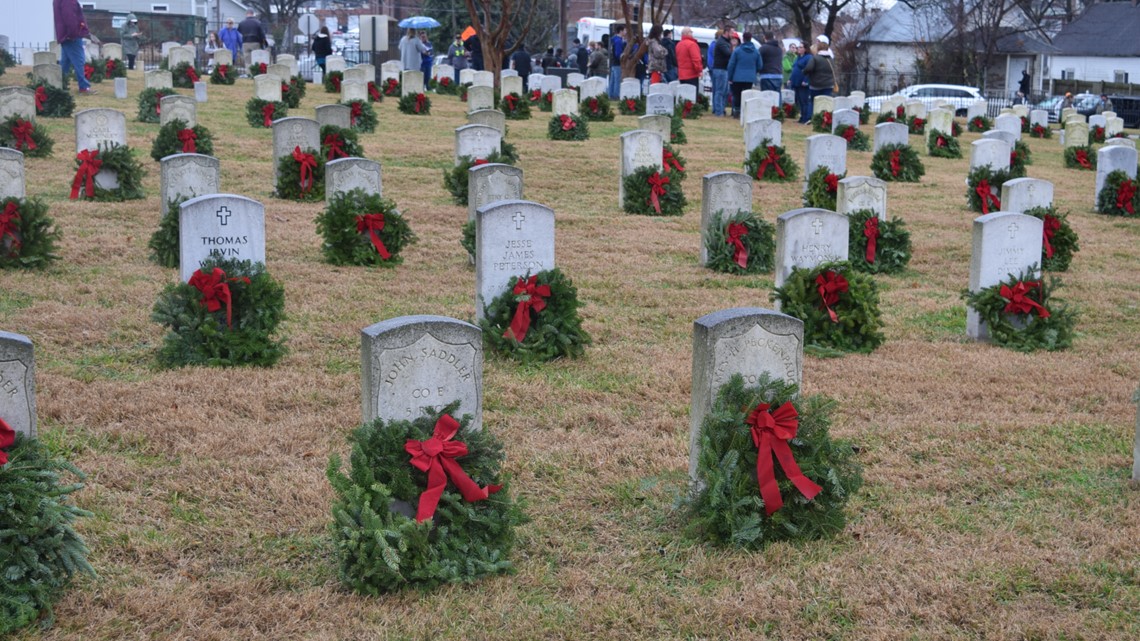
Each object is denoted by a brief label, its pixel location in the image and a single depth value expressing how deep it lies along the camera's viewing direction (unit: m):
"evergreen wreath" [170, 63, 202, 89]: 28.59
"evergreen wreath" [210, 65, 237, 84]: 31.00
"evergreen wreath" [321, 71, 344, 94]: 29.03
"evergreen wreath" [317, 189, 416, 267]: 11.73
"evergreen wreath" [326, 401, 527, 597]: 4.98
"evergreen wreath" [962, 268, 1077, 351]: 9.48
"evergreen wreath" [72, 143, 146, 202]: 14.48
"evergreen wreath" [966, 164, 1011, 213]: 16.14
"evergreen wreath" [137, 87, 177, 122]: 21.62
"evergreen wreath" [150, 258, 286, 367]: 8.22
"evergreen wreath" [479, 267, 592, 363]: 8.63
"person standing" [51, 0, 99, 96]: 23.46
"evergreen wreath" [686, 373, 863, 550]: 5.52
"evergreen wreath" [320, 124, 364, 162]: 15.71
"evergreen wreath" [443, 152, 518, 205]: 15.01
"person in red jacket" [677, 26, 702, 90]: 28.84
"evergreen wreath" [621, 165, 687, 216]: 15.73
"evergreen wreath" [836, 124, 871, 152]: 22.82
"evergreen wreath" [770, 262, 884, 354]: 9.23
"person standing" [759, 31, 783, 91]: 29.59
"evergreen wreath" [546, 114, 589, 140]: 22.56
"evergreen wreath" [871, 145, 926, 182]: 19.44
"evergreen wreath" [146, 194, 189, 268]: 11.06
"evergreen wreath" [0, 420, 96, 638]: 4.61
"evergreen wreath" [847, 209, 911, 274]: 12.41
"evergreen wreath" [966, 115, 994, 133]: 29.72
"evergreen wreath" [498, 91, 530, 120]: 25.19
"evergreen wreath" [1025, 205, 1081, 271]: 12.45
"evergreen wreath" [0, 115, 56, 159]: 17.08
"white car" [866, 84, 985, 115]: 43.84
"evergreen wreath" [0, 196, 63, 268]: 10.70
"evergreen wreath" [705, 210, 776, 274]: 12.26
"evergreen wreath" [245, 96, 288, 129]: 22.17
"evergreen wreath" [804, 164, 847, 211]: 14.76
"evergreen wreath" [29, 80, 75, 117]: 21.55
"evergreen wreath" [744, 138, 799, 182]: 18.48
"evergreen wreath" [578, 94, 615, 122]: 26.20
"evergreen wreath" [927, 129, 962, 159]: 24.47
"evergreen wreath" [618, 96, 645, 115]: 28.30
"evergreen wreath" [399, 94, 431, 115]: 25.84
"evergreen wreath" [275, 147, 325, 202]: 14.98
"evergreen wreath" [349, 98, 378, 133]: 21.88
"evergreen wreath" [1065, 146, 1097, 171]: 24.03
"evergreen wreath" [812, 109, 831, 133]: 26.45
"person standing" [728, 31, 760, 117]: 27.36
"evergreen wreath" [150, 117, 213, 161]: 16.31
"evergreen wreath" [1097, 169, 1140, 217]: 17.09
